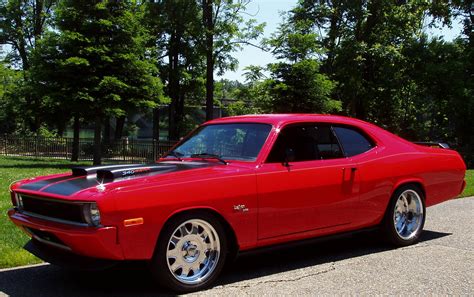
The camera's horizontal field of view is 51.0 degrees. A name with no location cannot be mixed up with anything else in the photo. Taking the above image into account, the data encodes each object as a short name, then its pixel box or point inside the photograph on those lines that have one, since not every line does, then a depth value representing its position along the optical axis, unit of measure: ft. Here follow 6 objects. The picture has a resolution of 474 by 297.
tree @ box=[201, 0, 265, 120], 97.66
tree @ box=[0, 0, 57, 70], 137.69
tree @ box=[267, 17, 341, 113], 71.00
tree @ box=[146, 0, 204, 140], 96.94
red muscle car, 13.57
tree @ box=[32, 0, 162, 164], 63.77
